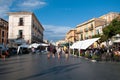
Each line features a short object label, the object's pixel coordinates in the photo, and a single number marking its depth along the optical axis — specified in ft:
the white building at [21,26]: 88.80
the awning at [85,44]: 37.59
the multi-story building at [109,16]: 98.19
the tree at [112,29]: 40.69
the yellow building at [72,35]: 149.73
